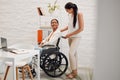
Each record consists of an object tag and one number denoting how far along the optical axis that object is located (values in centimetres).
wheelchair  345
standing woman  339
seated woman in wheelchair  353
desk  256
